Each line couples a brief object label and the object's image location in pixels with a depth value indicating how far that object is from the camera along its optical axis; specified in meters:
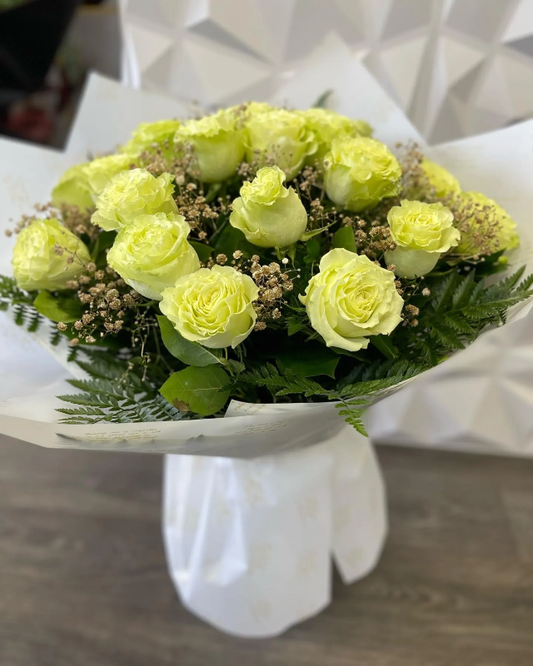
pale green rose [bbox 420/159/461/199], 0.50
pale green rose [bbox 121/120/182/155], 0.50
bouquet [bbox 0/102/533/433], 0.37
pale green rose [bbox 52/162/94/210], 0.53
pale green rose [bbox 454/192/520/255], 0.45
